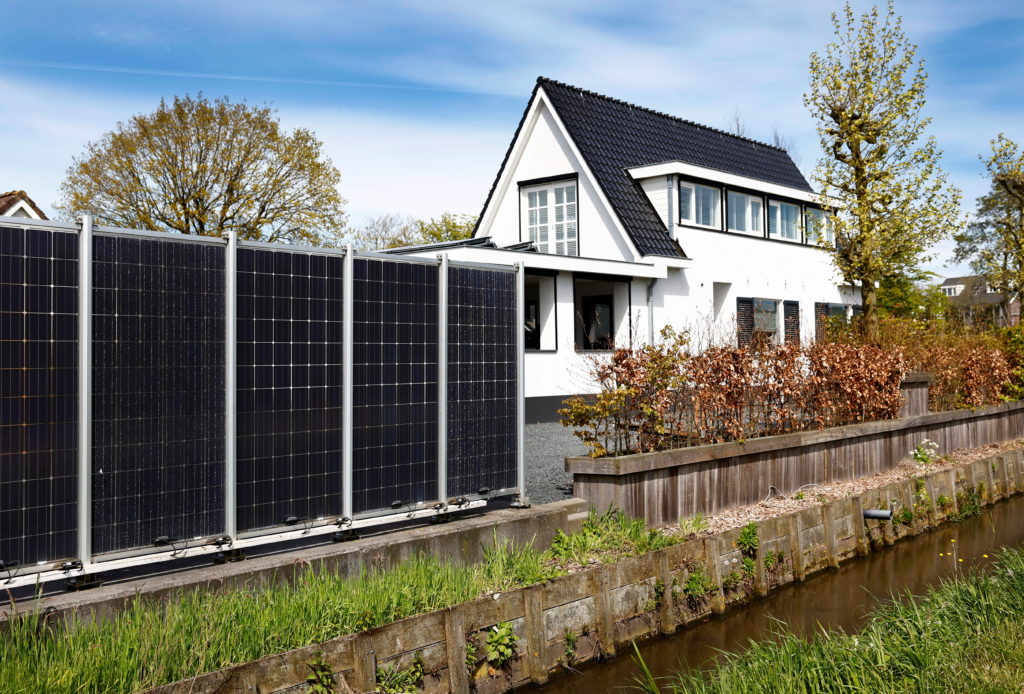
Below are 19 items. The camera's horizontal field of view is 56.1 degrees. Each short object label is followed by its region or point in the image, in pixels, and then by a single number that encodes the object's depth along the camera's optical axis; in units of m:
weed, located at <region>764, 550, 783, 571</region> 9.81
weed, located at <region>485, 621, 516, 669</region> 6.95
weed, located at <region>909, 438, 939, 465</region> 15.89
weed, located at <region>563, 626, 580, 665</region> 7.57
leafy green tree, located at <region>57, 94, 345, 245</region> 37.41
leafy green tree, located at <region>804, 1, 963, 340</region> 21.78
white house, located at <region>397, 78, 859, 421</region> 21.66
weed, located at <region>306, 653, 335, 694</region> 5.72
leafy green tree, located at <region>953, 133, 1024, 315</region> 33.41
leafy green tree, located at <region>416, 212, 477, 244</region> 40.81
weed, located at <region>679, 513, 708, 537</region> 10.13
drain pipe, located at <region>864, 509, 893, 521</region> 11.62
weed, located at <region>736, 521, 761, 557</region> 9.54
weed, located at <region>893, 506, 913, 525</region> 12.38
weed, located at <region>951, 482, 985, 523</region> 13.89
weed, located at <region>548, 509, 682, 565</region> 8.94
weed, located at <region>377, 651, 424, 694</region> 6.15
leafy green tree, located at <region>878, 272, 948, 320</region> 37.94
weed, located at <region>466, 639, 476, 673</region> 6.79
